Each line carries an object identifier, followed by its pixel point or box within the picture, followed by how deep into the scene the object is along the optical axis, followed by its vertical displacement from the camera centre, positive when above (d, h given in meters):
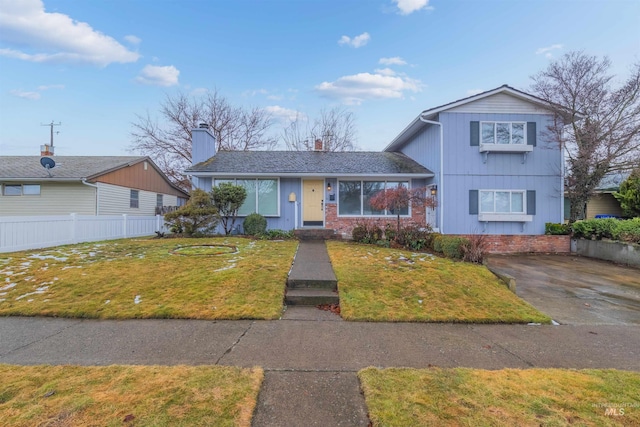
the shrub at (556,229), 11.21 -0.46
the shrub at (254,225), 11.50 -0.40
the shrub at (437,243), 8.41 -0.81
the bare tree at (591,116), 10.80 +4.01
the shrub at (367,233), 9.99 -0.60
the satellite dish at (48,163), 13.48 +2.43
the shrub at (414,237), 9.19 -0.70
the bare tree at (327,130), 24.83 +7.63
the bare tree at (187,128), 22.91 +7.32
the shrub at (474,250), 7.37 -0.87
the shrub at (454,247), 7.70 -0.83
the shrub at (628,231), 8.97 -0.42
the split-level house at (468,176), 11.34 +1.69
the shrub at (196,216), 11.02 -0.06
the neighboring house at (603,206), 16.00 +0.65
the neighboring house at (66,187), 13.32 +1.28
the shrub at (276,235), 11.15 -0.79
